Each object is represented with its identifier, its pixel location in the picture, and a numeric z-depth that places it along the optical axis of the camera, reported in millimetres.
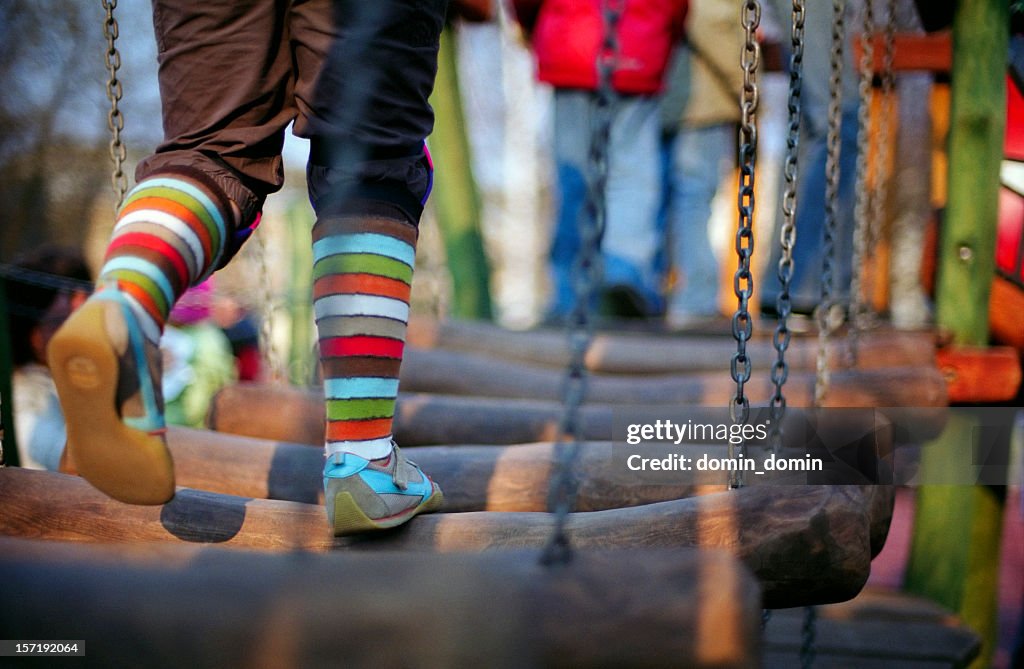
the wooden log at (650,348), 5598
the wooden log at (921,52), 7158
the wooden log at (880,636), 5139
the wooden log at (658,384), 4912
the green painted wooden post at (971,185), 5852
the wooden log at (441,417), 4832
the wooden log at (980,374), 5607
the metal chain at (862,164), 4853
